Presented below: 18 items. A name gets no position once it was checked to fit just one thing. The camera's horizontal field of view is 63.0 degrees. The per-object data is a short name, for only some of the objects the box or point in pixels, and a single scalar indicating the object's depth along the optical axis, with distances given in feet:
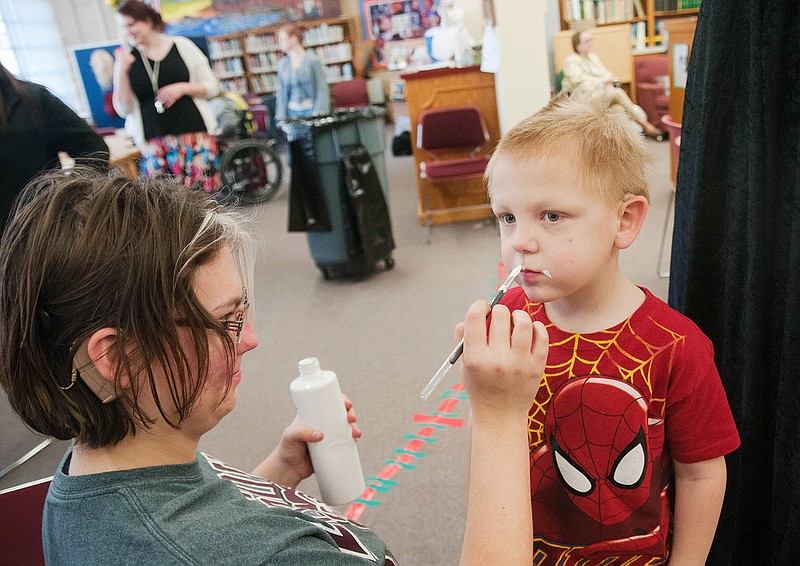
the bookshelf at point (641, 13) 26.63
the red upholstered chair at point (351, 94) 36.42
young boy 2.88
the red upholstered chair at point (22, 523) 3.16
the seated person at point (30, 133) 6.57
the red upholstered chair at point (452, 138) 15.26
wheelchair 20.97
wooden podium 16.11
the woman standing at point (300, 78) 18.71
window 28.81
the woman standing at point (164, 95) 11.88
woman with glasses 2.22
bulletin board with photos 37.22
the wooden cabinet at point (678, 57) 11.17
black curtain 2.99
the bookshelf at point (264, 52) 37.29
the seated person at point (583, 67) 18.98
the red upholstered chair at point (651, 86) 23.25
